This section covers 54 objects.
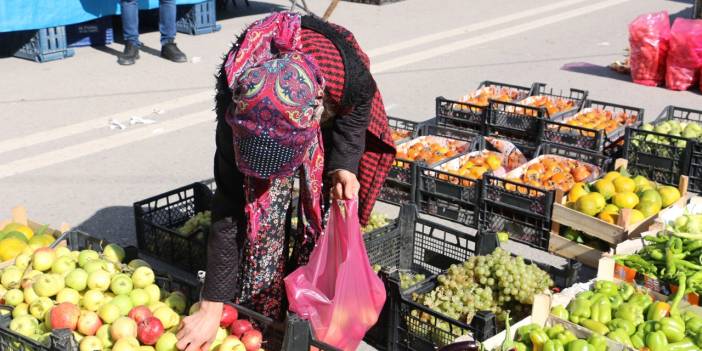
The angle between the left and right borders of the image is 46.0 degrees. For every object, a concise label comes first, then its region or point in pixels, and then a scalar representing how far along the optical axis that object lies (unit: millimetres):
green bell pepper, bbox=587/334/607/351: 3299
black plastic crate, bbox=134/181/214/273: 4594
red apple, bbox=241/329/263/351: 3375
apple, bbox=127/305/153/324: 3559
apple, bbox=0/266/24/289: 3941
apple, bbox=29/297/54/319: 3654
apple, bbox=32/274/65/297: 3760
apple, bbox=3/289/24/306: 3791
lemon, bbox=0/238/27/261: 4246
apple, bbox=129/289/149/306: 3740
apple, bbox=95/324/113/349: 3525
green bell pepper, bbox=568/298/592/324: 3625
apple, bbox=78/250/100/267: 4016
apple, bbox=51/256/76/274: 3943
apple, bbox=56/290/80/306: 3758
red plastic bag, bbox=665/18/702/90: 8539
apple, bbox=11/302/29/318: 3660
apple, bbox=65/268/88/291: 3824
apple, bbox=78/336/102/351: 3471
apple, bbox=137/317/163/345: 3459
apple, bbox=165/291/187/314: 3773
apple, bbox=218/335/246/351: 3330
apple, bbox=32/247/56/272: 3992
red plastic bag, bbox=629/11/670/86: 8812
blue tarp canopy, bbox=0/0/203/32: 9383
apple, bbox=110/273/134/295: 3805
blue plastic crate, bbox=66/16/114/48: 10805
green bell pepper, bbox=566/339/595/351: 3262
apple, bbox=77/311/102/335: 3561
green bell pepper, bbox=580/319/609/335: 3488
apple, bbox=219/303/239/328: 3420
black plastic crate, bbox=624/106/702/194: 5738
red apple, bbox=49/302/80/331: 3539
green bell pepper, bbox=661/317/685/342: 3447
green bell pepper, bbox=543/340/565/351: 3305
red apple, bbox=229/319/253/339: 3414
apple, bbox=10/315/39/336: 3529
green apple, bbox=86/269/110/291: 3822
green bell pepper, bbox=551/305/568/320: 3637
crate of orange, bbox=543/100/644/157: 6090
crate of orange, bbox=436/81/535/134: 6781
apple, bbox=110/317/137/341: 3496
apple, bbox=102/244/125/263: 4152
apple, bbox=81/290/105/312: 3732
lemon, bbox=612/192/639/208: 5066
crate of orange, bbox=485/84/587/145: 6410
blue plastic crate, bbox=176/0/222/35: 11664
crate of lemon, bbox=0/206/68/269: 4250
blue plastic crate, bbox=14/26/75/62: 9922
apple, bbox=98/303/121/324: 3611
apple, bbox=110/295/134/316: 3680
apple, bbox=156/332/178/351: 3389
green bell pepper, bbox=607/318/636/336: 3510
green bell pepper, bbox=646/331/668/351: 3375
